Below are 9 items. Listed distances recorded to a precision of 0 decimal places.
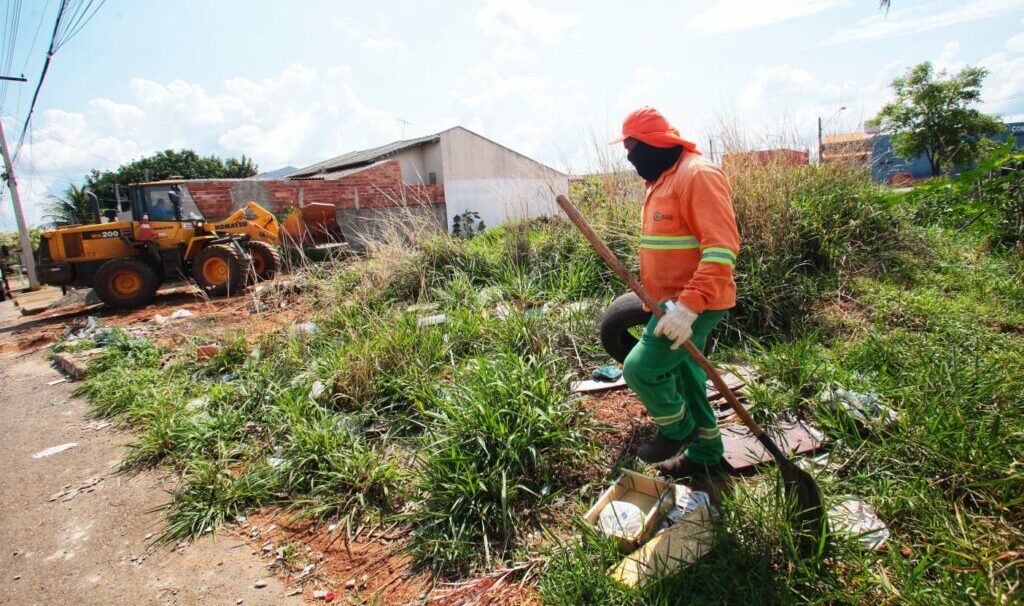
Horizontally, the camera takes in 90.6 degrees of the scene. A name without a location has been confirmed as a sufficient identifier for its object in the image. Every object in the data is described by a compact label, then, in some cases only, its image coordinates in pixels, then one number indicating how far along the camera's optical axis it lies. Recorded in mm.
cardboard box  2018
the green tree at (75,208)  26500
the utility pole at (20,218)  16827
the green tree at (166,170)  33250
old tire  2680
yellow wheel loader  9195
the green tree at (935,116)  21672
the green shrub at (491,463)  2299
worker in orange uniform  2006
